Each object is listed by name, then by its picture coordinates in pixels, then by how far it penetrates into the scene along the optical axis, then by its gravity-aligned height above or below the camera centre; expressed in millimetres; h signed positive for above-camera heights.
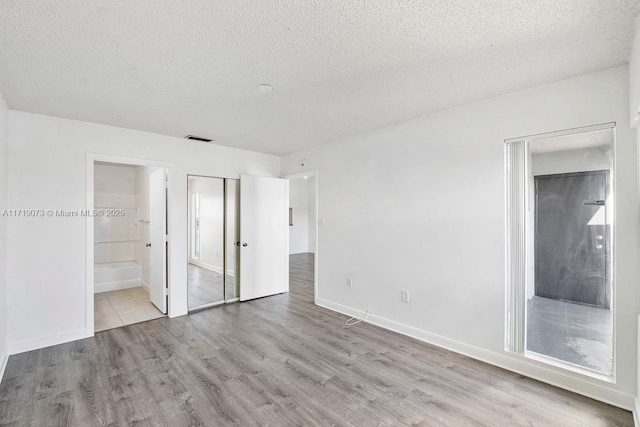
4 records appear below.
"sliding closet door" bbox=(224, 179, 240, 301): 4910 -402
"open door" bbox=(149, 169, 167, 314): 4184 -382
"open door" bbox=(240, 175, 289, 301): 4805 -386
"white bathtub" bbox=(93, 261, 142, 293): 5402 -1166
